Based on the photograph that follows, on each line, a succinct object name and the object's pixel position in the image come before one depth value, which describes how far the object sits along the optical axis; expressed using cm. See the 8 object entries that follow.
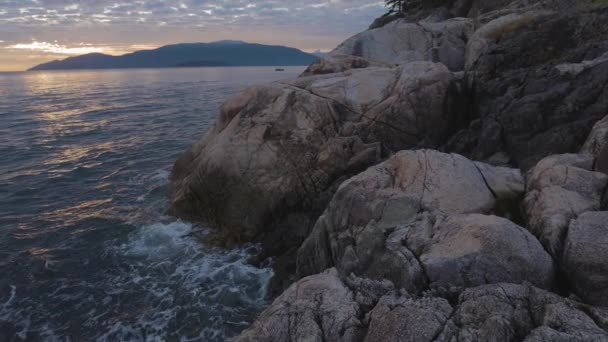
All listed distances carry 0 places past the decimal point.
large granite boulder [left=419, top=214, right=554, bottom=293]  628
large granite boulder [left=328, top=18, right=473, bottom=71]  2127
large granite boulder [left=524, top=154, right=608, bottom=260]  696
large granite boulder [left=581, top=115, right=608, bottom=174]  834
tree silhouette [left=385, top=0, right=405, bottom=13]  4490
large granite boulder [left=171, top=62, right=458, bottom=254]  1357
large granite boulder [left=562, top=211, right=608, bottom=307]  588
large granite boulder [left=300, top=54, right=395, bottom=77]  1788
